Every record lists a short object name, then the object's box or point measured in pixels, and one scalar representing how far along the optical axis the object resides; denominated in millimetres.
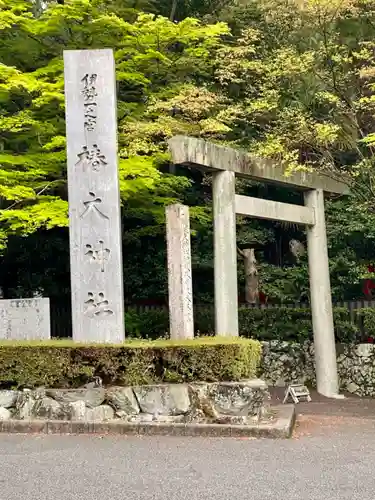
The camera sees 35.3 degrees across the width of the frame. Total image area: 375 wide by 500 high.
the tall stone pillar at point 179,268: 8320
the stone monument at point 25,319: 8953
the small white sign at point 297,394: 11016
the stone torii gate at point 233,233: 8414
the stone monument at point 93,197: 7836
